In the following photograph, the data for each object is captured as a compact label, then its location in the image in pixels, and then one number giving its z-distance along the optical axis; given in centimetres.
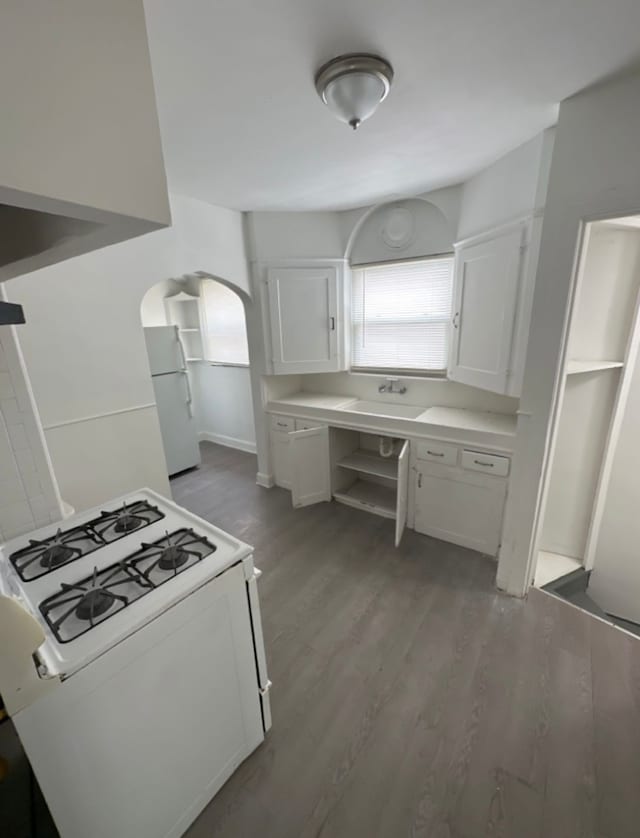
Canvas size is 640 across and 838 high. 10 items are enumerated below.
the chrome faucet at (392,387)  319
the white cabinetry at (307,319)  303
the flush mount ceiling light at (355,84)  124
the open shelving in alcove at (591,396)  200
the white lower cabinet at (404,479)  238
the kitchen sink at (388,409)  297
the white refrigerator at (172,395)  366
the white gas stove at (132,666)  79
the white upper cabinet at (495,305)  191
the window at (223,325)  418
